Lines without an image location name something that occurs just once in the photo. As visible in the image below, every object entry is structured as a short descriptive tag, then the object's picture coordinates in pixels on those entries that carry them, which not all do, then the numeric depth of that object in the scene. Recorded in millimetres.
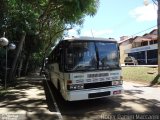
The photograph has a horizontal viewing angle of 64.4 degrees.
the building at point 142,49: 22397
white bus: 4584
